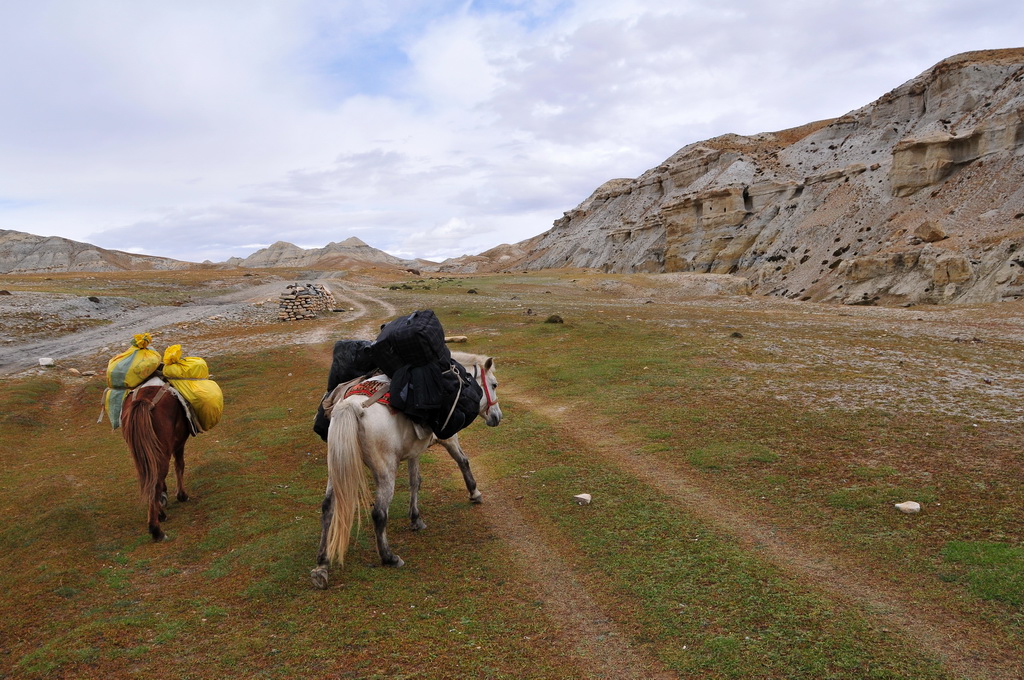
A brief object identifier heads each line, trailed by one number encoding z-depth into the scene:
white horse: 6.68
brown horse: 8.28
